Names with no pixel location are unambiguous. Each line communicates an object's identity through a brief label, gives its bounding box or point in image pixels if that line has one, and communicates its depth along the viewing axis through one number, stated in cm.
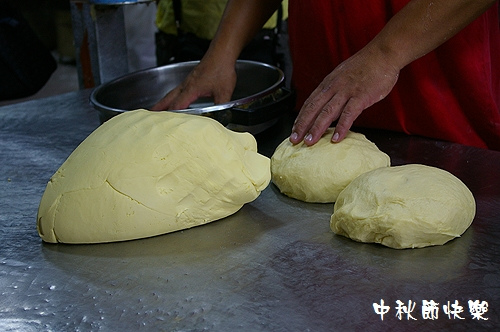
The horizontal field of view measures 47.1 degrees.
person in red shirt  164
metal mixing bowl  178
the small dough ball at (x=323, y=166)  156
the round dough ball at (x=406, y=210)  133
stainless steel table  111
